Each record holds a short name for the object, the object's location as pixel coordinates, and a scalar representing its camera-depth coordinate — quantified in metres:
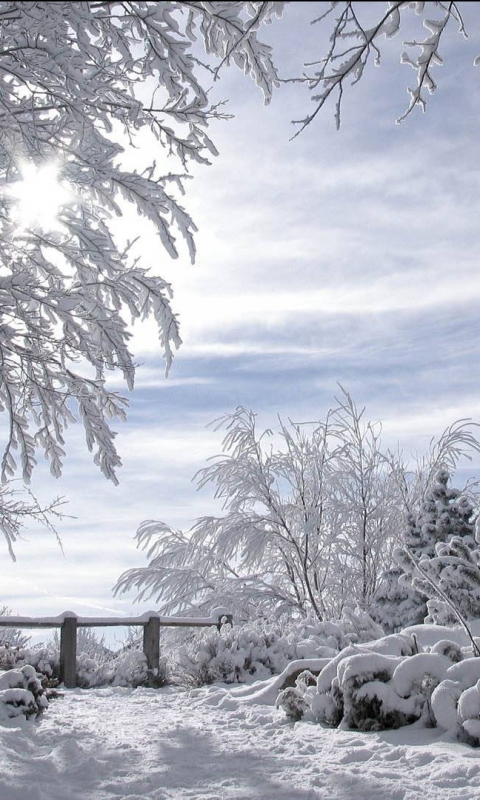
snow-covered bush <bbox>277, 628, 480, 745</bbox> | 4.81
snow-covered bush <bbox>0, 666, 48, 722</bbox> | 6.11
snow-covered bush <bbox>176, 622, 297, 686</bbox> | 9.04
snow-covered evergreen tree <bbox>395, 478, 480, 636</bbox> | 6.43
